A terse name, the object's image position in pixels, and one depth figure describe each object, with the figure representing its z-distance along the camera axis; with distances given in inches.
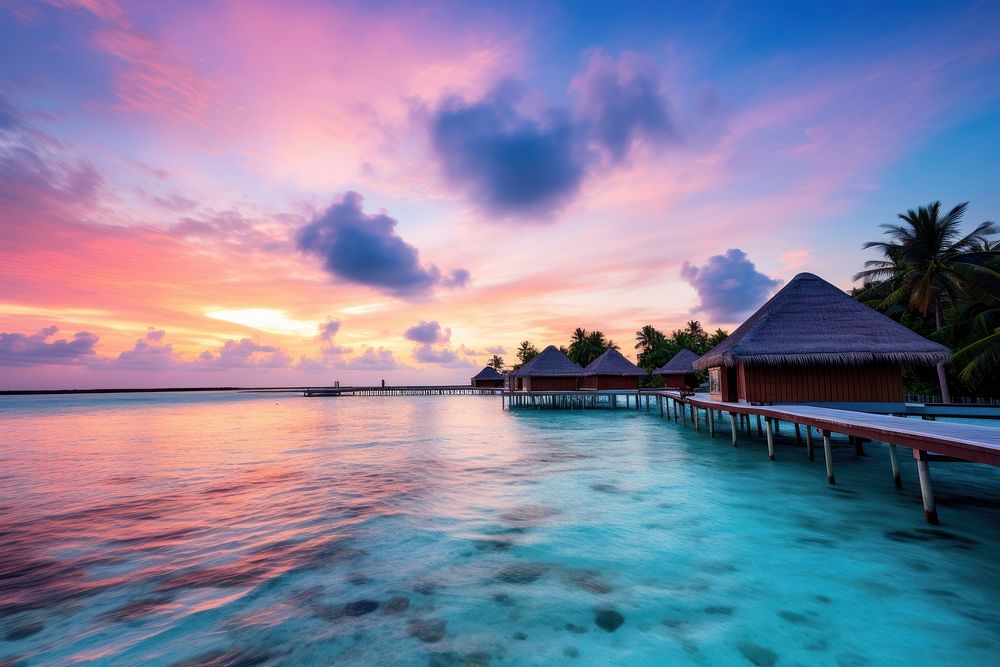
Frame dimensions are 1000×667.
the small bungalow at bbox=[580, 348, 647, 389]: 1339.8
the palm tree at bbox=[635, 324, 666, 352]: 1834.4
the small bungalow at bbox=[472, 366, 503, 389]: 2518.5
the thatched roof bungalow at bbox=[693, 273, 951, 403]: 514.6
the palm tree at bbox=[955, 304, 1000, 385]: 677.3
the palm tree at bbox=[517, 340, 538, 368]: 2615.7
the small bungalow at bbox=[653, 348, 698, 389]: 1390.3
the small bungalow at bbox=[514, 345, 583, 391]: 1327.5
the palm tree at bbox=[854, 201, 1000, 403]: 783.1
